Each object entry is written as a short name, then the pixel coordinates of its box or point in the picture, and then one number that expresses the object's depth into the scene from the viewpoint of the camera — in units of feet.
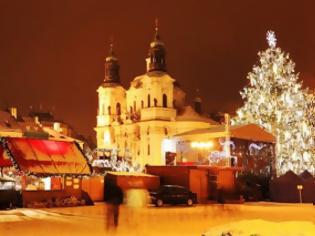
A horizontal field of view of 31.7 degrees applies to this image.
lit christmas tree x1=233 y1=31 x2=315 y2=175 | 153.07
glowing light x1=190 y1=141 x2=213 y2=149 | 177.99
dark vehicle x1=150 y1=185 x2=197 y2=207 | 106.11
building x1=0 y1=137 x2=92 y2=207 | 103.14
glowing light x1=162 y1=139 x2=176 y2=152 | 184.03
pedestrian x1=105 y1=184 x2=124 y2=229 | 118.50
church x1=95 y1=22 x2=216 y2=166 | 285.02
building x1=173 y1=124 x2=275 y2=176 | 159.80
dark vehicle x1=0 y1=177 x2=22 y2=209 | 97.35
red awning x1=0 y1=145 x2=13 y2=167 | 104.76
